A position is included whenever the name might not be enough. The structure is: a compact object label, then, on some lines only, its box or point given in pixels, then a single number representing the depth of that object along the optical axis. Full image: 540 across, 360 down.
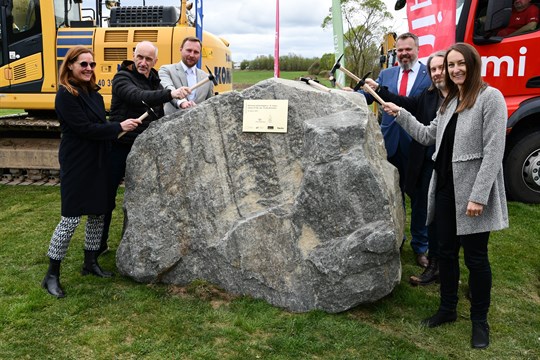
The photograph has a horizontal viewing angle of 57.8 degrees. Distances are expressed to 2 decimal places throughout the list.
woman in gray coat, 3.00
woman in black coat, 3.74
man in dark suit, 4.34
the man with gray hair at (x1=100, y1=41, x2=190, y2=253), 4.04
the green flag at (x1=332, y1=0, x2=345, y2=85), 9.31
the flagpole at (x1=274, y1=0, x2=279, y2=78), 10.36
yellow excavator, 7.49
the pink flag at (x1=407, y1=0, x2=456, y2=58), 5.85
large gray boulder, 3.47
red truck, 5.90
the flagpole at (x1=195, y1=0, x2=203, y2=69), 7.41
